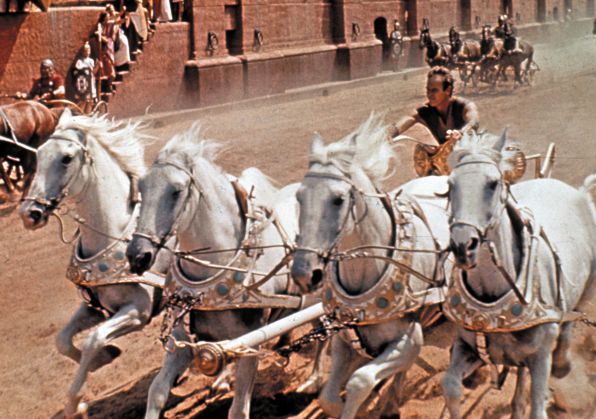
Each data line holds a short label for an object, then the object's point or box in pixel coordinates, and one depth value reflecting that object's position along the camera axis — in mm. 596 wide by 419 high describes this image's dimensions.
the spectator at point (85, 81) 18812
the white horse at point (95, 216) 6117
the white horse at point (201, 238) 5262
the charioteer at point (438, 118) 7156
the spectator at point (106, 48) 19641
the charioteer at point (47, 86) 16188
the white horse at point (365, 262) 4707
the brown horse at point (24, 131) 13742
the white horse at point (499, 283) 4508
